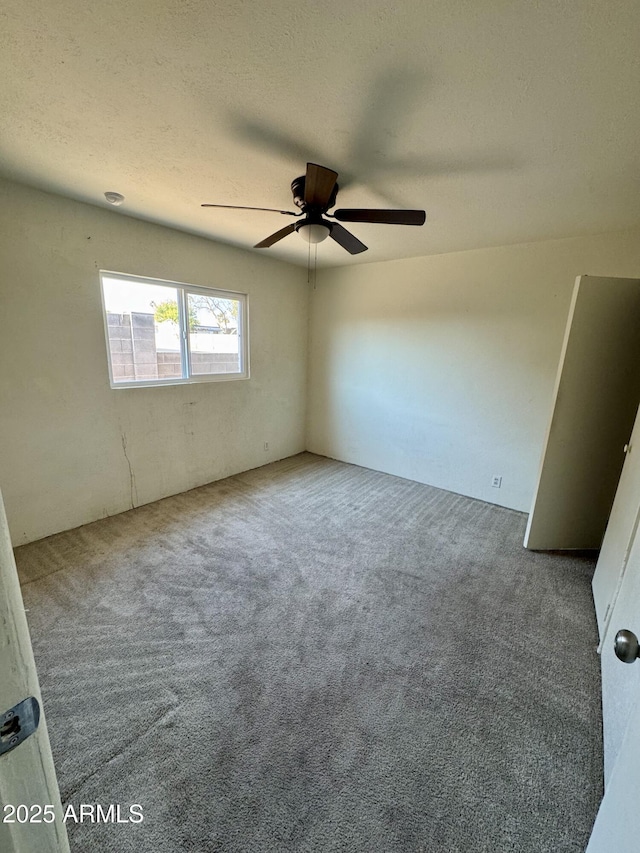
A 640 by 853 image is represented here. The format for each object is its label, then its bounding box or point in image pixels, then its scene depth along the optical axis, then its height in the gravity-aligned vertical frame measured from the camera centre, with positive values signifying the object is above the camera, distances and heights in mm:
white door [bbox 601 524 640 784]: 1144 -1177
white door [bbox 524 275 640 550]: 2246 -419
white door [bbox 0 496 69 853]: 448 -571
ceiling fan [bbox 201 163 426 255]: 1572 +691
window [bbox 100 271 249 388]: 2818 +63
